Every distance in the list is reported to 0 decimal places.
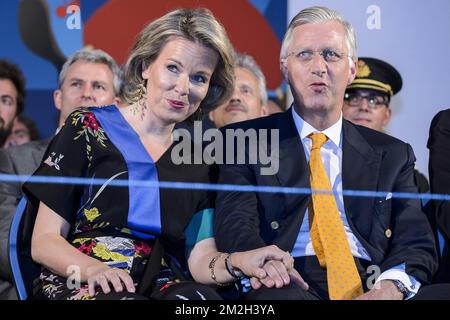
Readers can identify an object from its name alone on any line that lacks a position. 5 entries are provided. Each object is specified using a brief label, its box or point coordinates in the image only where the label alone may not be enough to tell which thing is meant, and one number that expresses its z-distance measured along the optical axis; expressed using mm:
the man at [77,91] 3221
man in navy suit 2434
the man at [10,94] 3691
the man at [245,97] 3600
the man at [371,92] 3402
